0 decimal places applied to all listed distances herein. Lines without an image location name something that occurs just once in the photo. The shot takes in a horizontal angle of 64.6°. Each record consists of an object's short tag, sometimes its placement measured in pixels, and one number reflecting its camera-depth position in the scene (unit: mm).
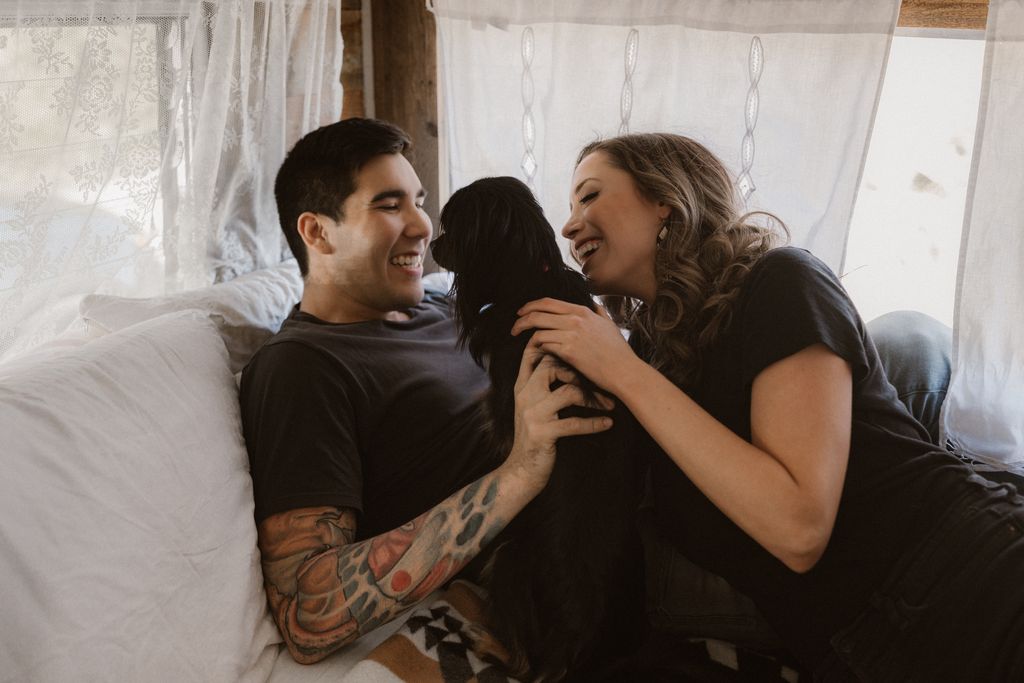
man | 1380
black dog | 1356
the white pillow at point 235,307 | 1687
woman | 1214
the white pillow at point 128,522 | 1107
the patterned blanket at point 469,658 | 1307
